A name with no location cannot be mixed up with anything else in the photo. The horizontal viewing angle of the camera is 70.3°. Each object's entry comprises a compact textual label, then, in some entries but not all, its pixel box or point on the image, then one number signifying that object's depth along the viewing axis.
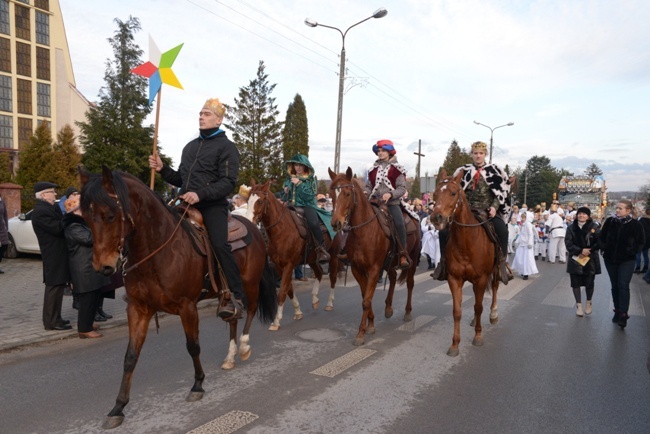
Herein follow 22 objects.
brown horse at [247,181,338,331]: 7.54
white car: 13.76
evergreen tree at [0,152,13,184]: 27.02
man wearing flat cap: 6.65
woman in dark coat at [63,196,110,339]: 6.55
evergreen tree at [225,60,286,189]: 43.16
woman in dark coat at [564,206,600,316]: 8.37
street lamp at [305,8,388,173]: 18.84
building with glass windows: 49.62
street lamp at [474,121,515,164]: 42.06
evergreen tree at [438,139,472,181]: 62.38
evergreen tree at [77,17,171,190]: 35.88
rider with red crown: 7.58
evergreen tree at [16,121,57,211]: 29.11
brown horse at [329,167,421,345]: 6.65
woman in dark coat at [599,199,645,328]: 7.70
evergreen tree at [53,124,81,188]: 29.22
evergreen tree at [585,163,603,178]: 116.75
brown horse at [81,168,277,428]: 3.52
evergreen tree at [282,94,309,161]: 53.77
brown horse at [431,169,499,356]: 6.03
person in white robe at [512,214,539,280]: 13.71
